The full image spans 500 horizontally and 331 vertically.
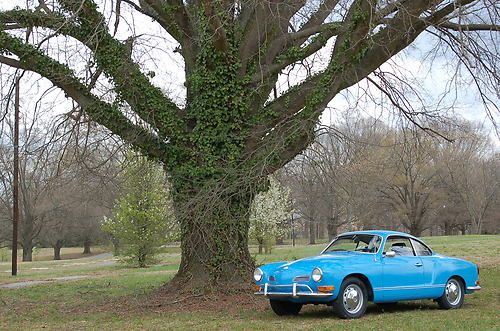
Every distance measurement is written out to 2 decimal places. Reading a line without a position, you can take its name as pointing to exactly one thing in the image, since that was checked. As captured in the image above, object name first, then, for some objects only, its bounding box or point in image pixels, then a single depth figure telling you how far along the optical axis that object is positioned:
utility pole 28.55
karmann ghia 10.42
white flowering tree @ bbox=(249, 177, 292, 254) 40.66
